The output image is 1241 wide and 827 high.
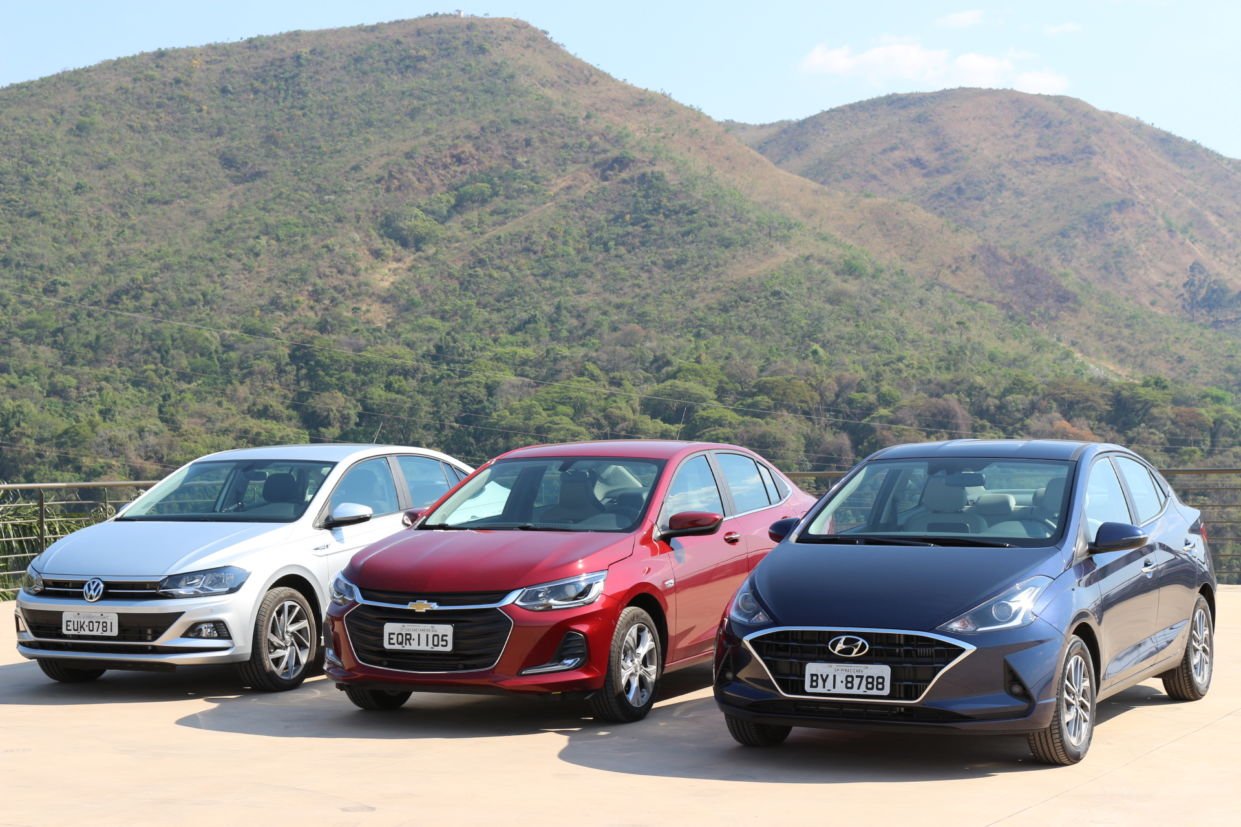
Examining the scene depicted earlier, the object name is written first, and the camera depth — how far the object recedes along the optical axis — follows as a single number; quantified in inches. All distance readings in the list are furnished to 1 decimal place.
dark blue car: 259.6
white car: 359.6
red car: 307.6
